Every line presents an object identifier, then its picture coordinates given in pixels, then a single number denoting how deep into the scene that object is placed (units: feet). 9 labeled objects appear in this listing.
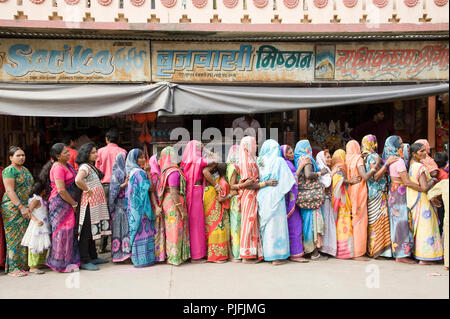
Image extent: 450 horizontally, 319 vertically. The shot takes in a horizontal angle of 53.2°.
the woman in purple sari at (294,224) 18.39
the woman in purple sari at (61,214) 17.06
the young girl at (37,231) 16.89
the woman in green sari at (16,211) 16.84
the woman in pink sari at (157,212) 18.37
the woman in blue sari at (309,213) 18.54
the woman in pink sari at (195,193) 18.37
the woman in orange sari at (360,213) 18.72
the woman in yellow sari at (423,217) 17.79
